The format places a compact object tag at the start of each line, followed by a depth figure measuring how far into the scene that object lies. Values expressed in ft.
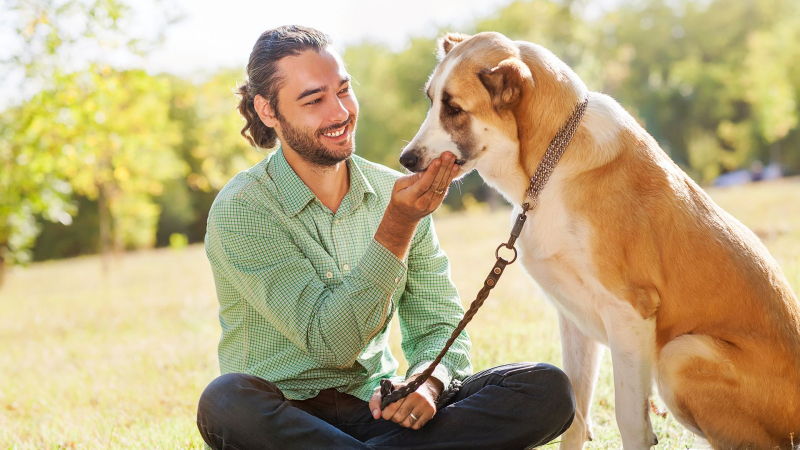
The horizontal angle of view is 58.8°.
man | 8.68
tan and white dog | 9.11
